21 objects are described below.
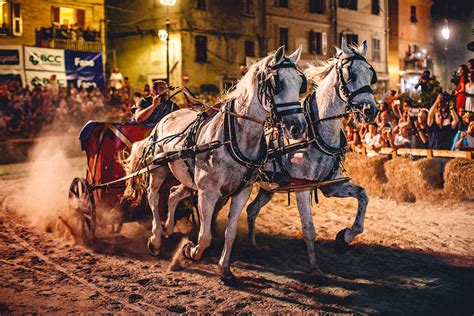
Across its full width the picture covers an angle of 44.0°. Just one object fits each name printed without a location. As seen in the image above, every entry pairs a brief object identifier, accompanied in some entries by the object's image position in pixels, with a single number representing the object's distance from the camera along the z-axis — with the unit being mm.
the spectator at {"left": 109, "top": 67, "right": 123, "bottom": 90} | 27359
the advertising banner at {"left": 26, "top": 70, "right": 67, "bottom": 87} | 25234
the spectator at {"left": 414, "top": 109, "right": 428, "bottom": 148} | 12948
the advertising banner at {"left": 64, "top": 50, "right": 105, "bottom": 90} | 26422
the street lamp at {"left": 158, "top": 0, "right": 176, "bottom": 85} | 25256
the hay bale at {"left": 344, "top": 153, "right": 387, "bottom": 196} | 12938
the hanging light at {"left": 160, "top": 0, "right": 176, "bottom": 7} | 22312
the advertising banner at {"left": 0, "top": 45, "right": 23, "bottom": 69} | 24688
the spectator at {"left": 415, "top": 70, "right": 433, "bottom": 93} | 15203
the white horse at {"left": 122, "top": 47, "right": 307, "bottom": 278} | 6043
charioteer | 8945
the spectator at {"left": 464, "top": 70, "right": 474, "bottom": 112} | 12180
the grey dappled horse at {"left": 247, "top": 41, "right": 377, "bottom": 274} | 7008
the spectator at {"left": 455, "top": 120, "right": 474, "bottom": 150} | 11578
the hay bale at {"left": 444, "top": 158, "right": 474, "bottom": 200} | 11055
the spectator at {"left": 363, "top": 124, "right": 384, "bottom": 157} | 13430
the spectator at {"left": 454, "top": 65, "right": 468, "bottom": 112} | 12367
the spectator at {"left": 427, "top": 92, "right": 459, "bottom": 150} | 12719
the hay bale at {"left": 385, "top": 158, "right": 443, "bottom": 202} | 11805
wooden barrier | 11258
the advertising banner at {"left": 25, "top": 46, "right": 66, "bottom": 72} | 25281
